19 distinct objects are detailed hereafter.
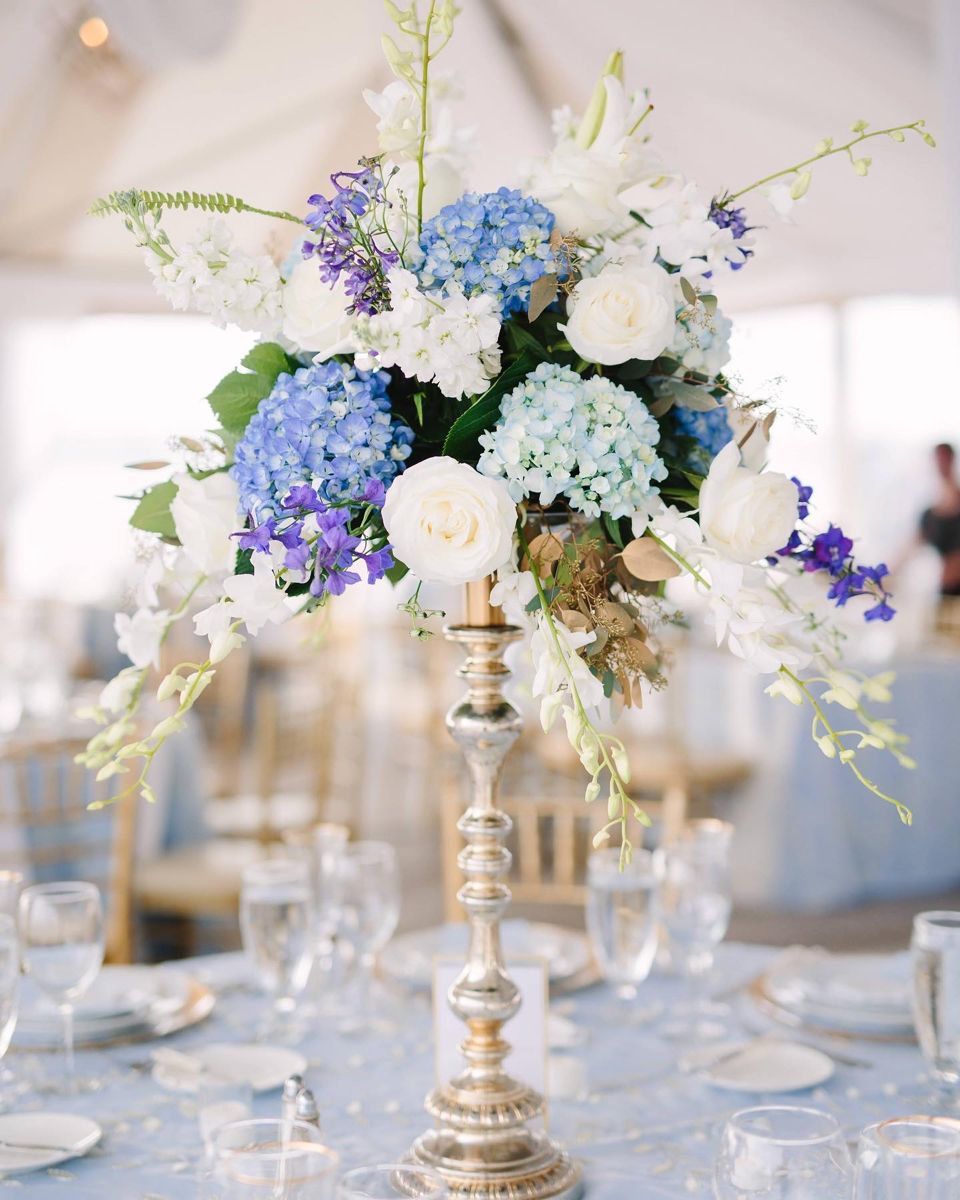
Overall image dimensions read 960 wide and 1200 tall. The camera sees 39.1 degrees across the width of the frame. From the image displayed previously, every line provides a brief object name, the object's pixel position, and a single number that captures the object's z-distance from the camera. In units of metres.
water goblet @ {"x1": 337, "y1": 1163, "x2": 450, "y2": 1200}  0.86
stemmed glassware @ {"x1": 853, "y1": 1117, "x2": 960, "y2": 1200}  0.92
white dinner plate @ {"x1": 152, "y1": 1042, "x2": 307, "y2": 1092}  1.39
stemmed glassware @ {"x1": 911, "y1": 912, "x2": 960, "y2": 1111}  1.28
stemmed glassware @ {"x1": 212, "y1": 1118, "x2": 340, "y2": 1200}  0.85
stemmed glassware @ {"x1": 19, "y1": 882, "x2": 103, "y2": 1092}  1.40
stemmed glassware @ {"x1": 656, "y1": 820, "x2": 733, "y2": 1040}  1.54
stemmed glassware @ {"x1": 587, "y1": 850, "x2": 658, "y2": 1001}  1.51
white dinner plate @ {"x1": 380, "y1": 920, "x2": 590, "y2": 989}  1.71
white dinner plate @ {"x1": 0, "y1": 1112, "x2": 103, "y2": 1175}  1.20
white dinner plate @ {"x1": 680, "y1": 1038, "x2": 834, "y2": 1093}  1.37
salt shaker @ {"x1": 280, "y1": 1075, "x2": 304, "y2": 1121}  1.16
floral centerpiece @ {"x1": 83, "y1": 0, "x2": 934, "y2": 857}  1.02
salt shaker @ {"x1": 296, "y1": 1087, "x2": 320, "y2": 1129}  1.14
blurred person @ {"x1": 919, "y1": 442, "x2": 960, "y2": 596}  6.09
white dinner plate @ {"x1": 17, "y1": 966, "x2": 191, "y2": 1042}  1.54
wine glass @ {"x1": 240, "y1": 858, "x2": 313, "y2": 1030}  1.48
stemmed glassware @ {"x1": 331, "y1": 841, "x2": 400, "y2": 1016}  1.59
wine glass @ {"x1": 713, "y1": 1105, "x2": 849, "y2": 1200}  0.93
